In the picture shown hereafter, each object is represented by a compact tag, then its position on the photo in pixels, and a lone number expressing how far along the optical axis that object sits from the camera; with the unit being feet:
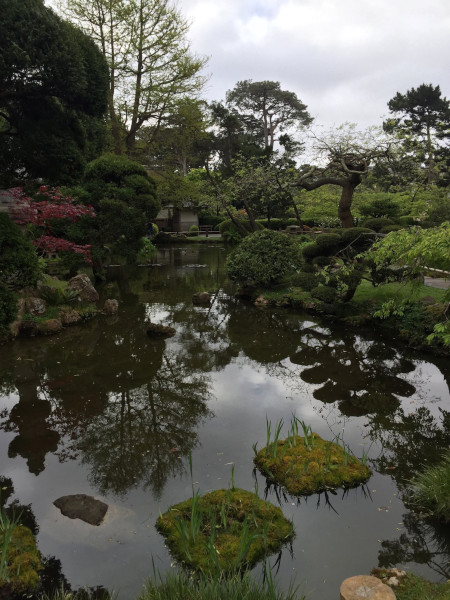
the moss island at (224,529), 11.43
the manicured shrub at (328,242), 34.73
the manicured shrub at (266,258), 43.16
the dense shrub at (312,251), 36.50
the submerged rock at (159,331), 32.24
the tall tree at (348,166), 38.70
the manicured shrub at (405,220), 60.54
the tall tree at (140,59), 68.95
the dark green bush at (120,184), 47.75
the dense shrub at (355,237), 32.52
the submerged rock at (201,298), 43.47
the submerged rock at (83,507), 13.47
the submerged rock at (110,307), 38.25
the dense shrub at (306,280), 37.19
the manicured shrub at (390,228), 30.68
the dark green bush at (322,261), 36.11
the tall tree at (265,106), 144.52
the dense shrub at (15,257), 20.27
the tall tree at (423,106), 103.27
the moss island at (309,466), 15.11
